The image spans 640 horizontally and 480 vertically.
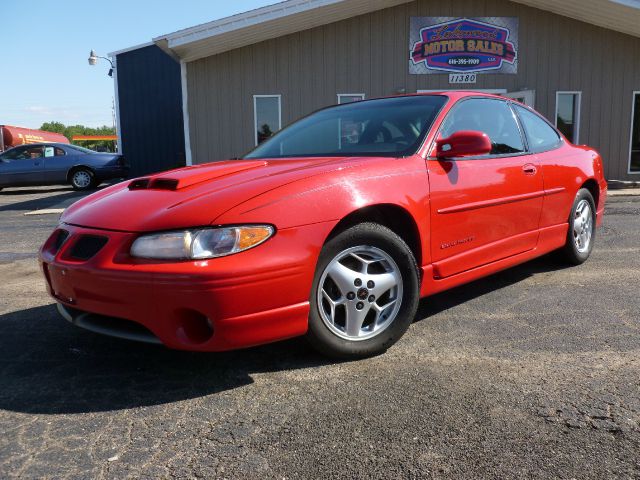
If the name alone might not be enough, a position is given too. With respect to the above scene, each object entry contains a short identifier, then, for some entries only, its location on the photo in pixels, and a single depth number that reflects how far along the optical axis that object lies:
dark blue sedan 14.81
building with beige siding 11.45
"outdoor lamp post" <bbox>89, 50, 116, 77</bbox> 20.83
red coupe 2.18
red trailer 25.91
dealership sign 11.67
